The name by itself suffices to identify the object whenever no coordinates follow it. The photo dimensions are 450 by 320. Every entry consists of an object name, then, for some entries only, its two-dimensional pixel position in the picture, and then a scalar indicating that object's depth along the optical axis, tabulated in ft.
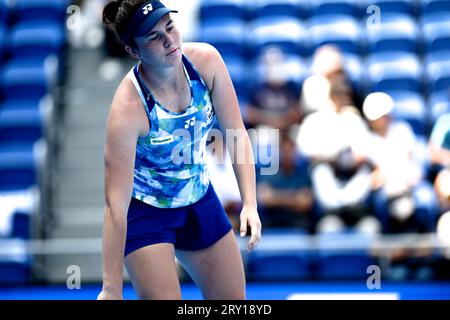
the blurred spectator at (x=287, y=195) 39.65
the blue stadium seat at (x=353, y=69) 46.03
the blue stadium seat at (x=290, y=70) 45.01
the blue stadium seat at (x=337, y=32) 48.57
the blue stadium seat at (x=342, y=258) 38.11
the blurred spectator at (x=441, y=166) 38.83
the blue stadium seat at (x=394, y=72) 46.42
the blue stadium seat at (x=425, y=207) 39.29
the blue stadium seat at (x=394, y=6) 51.13
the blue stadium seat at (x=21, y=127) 45.60
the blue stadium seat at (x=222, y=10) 52.54
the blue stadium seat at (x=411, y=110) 44.11
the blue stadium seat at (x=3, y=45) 51.67
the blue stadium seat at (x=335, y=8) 51.70
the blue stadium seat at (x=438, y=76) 45.65
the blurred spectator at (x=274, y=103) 41.39
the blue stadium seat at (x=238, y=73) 45.52
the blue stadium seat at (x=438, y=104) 43.27
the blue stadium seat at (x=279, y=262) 39.18
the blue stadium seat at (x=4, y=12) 53.09
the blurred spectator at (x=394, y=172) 39.17
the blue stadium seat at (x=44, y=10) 53.31
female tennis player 20.27
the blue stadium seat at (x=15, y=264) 38.93
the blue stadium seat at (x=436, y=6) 50.34
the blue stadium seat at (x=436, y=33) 48.29
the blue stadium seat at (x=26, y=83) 48.29
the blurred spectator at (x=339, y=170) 39.27
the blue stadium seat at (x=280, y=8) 52.03
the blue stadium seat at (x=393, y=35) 49.19
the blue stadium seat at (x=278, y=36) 49.01
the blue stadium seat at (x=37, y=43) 50.55
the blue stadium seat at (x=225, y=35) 49.03
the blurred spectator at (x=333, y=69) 42.45
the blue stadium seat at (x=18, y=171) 43.29
